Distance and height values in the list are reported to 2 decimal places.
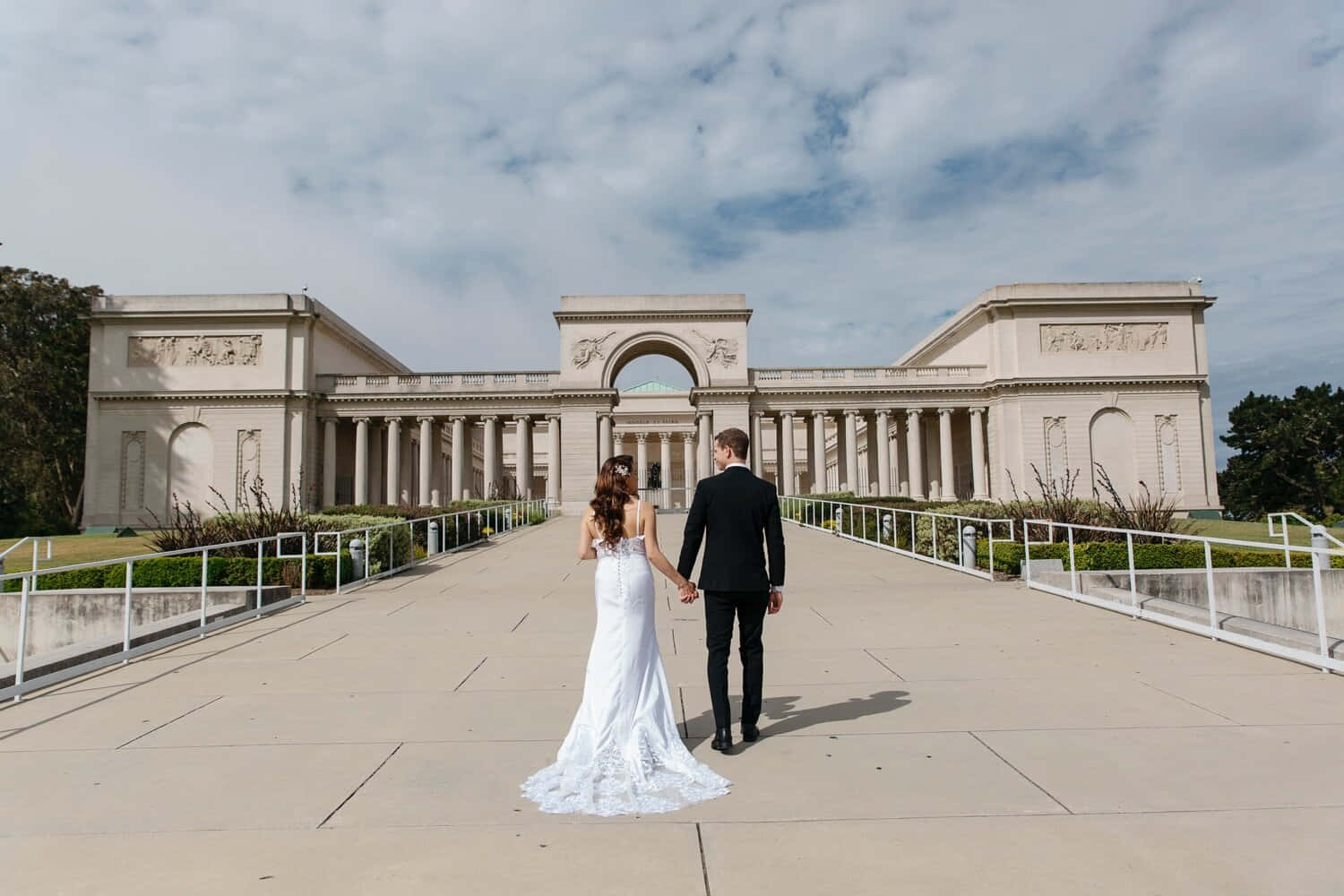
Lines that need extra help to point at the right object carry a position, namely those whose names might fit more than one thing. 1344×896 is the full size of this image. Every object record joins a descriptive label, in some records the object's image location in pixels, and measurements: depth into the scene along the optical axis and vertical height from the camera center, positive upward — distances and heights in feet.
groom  16.48 -1.55
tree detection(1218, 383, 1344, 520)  169.48 +5.95
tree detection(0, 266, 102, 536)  141.90 +19.12
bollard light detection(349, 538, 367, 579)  47.65 -3.69
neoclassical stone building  146.10 +18.36
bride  13.75 -4.13
